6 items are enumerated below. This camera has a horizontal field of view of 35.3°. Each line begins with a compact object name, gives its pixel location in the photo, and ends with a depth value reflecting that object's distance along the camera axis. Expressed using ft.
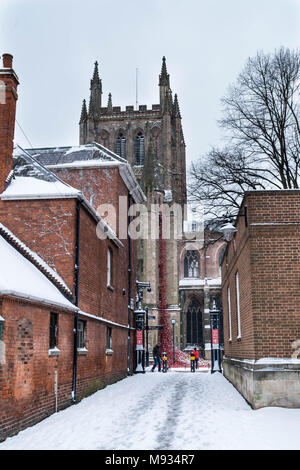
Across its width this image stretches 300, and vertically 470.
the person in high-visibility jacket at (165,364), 88.99
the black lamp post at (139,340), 77.04
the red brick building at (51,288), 28.68
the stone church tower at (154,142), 146.30
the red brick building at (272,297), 32.81
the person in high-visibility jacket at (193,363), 89.45
